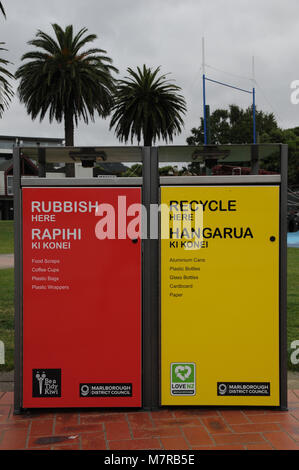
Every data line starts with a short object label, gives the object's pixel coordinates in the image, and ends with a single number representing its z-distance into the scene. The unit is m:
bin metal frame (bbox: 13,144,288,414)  3.91
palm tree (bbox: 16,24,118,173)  28.81
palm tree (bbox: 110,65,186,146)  33.66
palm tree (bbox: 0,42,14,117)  20.40
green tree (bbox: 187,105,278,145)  65.22
